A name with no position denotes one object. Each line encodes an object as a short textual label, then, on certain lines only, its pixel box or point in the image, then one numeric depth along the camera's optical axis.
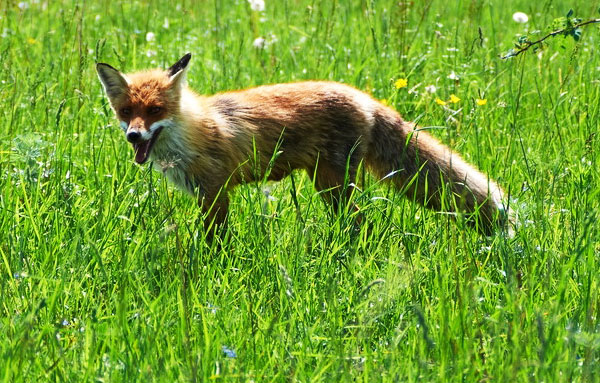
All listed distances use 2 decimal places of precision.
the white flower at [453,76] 12.33
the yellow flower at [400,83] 12.33
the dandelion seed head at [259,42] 14.65
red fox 10.21
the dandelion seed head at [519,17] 15.56
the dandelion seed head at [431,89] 12.56
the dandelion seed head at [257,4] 16.22
